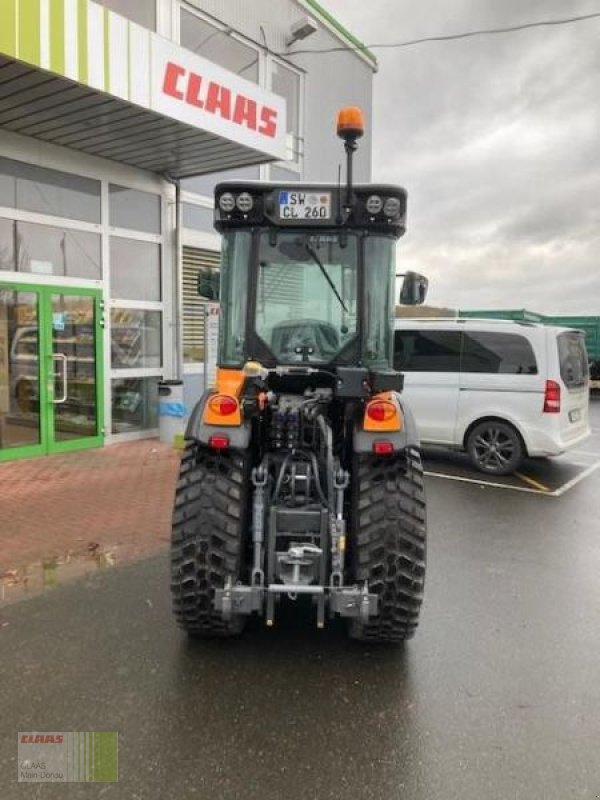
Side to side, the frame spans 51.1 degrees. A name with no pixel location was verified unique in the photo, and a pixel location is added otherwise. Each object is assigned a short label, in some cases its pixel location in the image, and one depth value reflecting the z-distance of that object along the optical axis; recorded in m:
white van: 8.12
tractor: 3.36
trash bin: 9.90
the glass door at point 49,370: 8.30
